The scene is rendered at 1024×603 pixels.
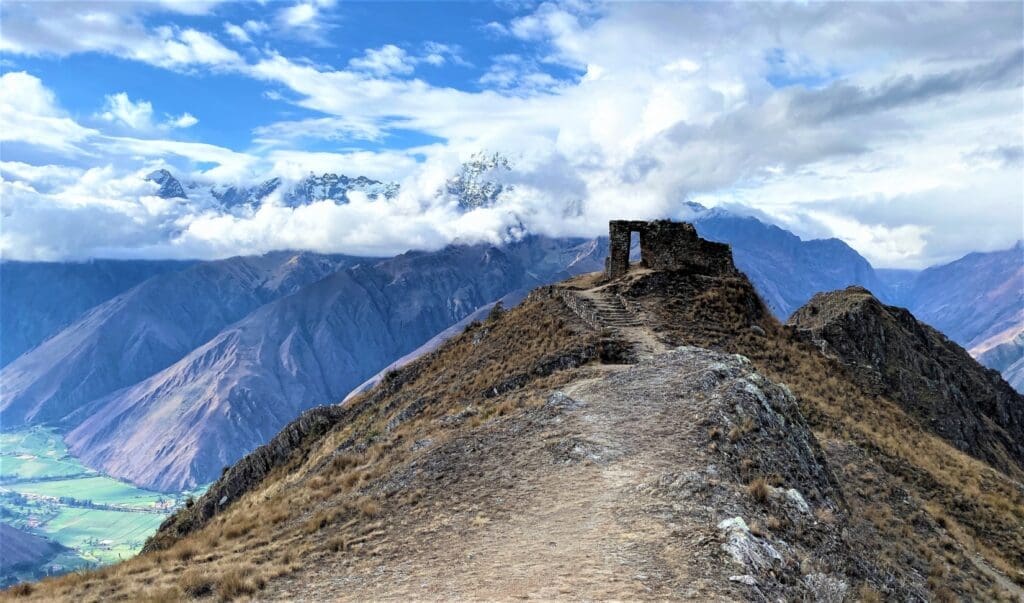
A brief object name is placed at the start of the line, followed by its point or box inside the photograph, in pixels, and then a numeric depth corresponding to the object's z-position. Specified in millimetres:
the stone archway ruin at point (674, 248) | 46062
